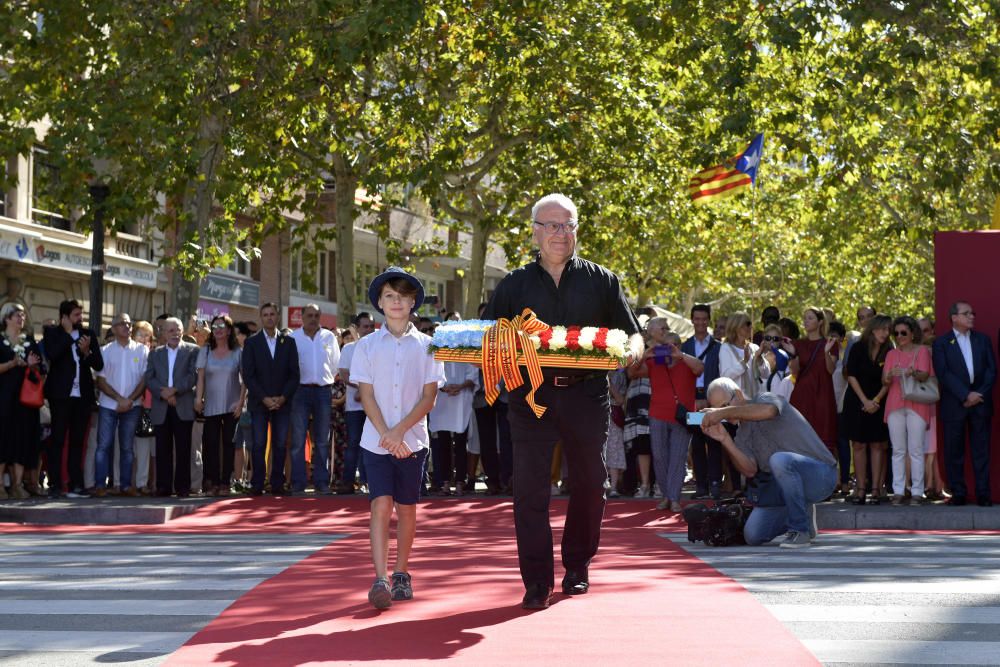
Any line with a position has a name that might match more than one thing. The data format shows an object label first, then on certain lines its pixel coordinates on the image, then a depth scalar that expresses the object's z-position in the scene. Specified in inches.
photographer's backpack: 476.1
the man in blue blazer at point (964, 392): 634.2
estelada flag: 1128.2
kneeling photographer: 480.4
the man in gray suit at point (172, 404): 733.9
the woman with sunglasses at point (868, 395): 669.9
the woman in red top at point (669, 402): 646.5
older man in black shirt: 312.5
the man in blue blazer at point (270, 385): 732.7
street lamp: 780.6
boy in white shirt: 331.0
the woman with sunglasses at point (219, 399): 740.6
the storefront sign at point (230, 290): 1700.7
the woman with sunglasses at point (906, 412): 647.8
